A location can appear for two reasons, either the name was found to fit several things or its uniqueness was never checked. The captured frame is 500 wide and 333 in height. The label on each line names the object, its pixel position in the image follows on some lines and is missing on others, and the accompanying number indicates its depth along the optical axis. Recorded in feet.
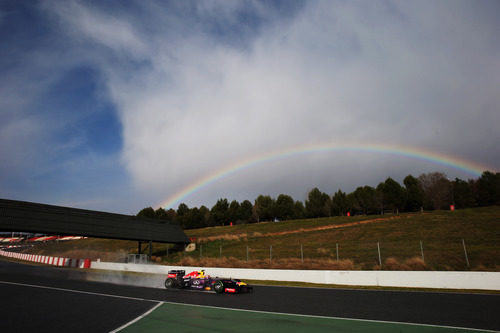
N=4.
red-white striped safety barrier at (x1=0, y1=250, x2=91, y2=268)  134.92
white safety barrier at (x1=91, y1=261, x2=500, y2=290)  57.82
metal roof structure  111.86
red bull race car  58.23
